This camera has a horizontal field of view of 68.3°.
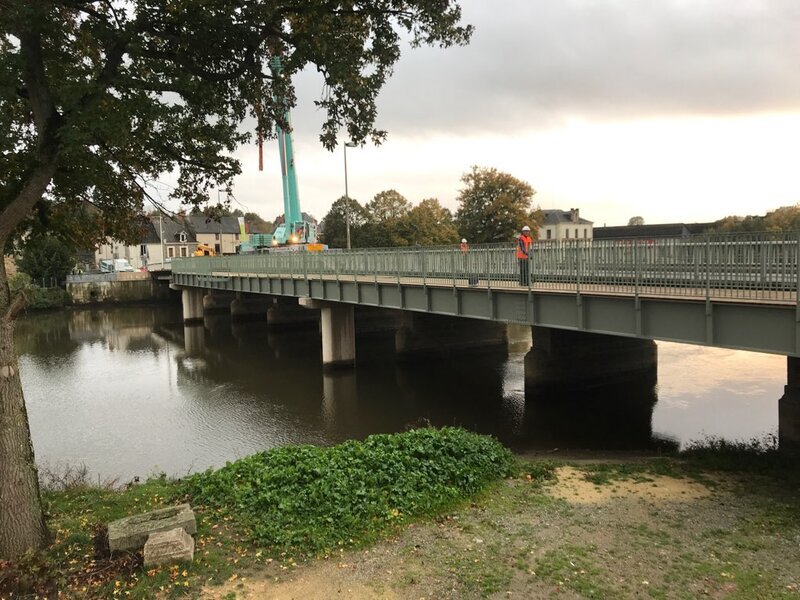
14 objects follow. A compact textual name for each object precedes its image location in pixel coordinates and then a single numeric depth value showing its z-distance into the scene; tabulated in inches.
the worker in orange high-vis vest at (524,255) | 622.5
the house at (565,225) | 4227.9
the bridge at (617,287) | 413.1
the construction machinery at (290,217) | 2143.2
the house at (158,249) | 3688.5
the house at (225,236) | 3826.3
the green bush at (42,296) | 2285.9
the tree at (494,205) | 2257.6
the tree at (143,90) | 269.6
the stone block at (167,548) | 257.8
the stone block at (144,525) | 267.7
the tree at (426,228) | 2630.4
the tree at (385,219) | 2733.0
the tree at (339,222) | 3142.2
